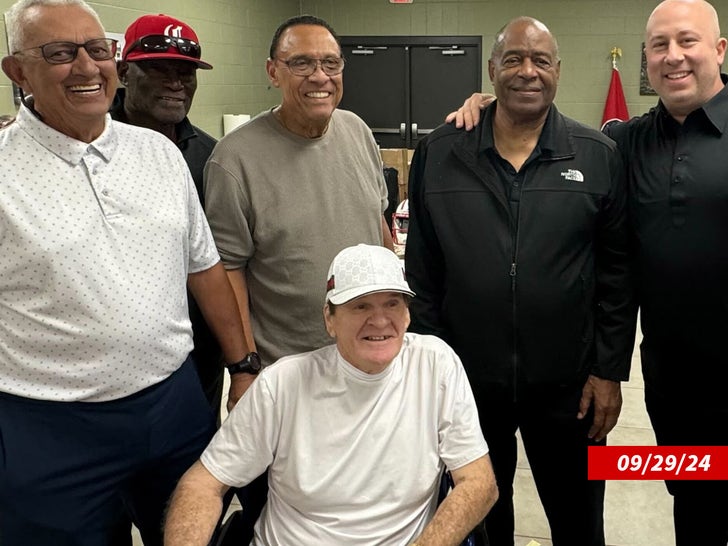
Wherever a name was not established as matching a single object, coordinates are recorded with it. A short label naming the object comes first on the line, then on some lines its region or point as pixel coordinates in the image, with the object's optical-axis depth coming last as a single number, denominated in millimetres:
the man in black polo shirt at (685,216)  1803
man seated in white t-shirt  1556
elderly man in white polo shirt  1416
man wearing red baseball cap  2033
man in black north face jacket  1791
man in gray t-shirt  1892
